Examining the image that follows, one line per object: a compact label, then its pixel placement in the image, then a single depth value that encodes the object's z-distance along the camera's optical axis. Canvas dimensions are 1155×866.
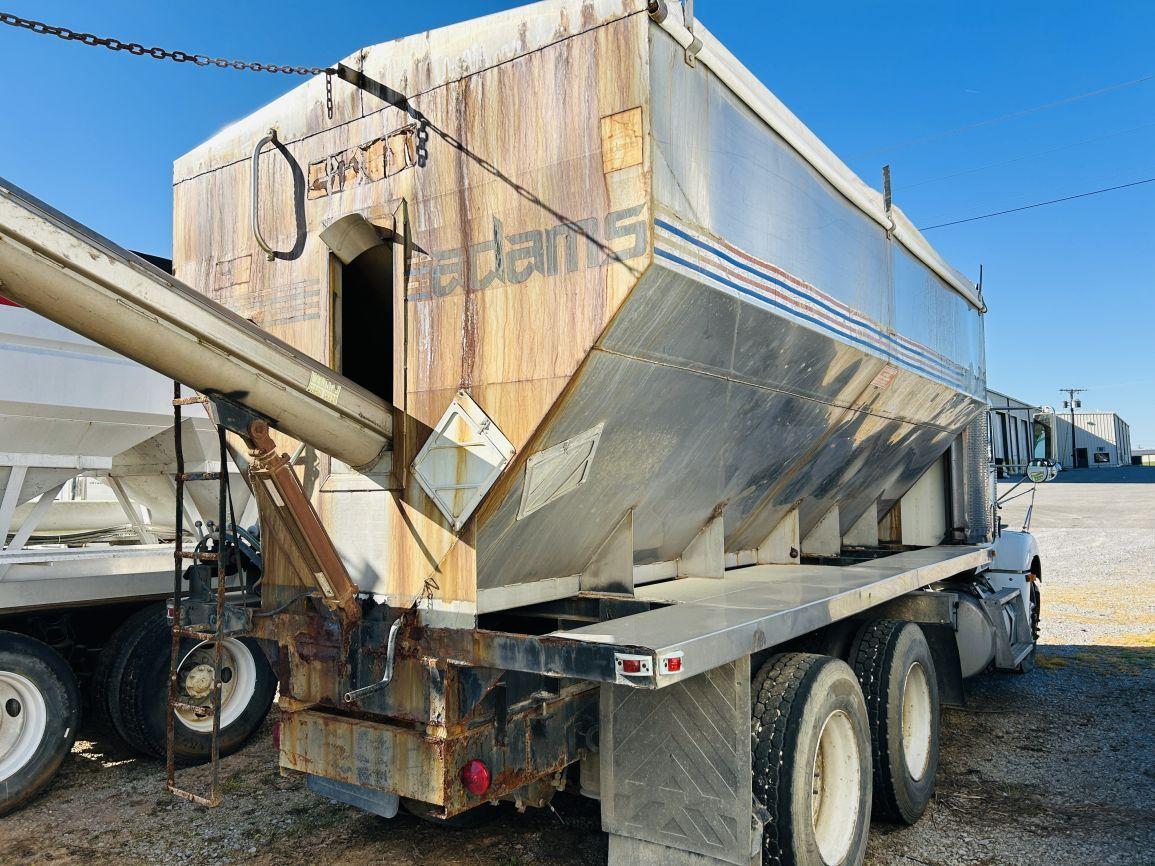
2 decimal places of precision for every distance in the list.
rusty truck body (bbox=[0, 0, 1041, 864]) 3.19
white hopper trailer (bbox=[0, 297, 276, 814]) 5.06
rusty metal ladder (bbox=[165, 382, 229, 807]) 3.59
